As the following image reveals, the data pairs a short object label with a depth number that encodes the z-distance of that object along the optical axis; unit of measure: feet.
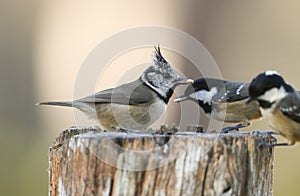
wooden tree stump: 12.96
